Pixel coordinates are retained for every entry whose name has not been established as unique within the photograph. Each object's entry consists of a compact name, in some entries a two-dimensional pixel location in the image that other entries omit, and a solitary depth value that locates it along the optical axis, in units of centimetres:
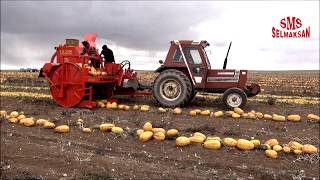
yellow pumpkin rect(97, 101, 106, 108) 854
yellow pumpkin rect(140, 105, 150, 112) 807
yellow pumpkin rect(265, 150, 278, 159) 512
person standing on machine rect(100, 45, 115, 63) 935
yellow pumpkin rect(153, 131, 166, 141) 578
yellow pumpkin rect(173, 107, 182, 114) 773
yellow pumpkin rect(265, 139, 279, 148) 549
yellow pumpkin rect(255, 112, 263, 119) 749
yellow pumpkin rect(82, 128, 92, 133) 628
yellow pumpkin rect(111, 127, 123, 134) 613
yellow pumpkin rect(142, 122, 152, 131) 616
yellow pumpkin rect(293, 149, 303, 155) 528
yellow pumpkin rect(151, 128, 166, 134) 601
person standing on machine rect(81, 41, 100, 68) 903
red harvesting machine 838
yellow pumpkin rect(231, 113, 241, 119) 738
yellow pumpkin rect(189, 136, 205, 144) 558
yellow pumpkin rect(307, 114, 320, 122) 737
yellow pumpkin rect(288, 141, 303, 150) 537
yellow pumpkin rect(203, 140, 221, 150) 540
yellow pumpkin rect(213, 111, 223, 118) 746
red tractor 852
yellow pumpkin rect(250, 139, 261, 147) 548
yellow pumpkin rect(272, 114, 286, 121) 728
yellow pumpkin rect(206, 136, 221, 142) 560
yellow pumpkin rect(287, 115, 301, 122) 731
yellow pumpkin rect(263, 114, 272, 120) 744
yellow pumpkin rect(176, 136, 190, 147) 549
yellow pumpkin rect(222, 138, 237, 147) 546
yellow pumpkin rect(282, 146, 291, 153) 532
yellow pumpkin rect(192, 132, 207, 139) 572
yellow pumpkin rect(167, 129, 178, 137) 590
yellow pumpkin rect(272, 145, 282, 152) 533
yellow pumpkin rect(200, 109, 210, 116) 762
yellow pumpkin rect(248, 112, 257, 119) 739
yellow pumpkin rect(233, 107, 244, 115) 769
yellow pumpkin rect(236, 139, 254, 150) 537
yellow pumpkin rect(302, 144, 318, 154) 530
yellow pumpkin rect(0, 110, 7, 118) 746
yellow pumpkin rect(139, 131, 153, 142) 573
